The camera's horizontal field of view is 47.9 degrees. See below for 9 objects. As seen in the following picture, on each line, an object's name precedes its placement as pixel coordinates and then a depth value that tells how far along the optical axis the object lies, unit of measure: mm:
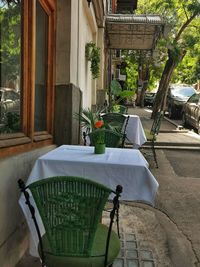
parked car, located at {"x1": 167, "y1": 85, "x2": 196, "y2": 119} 11416
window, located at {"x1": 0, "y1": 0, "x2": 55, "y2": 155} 2288
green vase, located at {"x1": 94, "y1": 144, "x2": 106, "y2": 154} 2174
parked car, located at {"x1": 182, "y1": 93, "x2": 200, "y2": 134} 8156
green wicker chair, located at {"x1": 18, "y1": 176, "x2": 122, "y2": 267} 1391
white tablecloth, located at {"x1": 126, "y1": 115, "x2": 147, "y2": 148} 4647
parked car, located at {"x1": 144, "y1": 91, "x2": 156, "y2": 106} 22164
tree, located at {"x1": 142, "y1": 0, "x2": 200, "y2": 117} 9845
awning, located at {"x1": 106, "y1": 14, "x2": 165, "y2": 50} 7402
